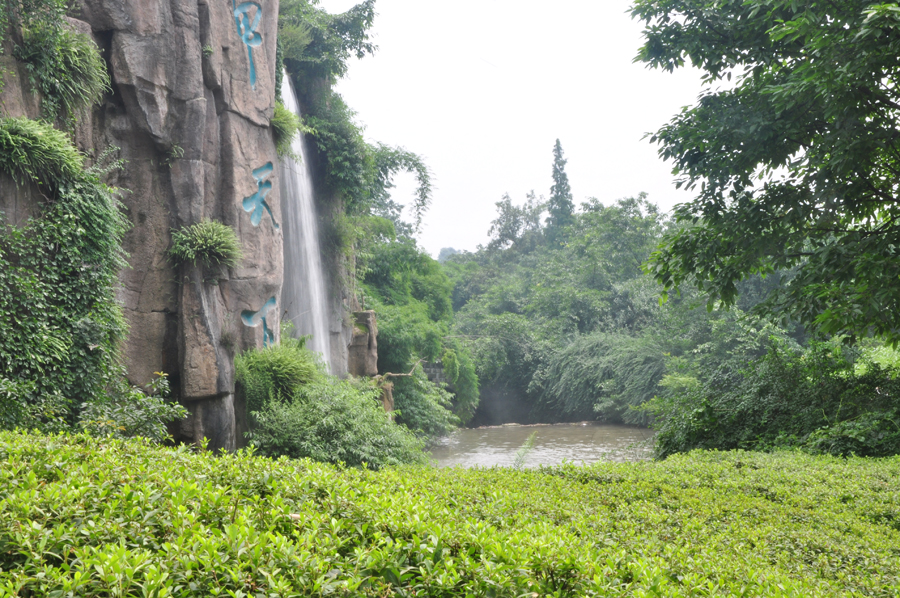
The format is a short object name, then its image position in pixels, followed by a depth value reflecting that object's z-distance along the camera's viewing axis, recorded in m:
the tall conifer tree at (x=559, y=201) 40.28
